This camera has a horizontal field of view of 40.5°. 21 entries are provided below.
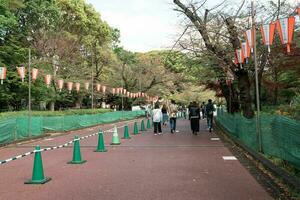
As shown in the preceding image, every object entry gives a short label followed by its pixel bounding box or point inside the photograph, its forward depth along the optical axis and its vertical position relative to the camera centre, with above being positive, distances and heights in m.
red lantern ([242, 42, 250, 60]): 13.80 +2.23
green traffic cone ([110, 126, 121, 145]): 16.17 -0.96
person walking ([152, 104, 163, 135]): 21.48 -0.13
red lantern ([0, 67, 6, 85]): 20.86 +2.38
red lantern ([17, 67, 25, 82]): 22.19 +2.53
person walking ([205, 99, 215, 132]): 23.02 +0.22
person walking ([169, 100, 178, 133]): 22.42 -0.15
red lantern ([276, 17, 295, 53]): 10.67 +2.27
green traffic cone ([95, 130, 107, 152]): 13.69 -1.01
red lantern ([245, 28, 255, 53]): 12.68 +2.45
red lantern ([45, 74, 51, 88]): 26.36 +2.52
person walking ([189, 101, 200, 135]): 20.84 -0.05
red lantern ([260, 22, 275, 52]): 11.59 +2.32
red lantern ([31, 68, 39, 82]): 22.98 +2.50
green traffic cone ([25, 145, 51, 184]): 8.09 -1.07
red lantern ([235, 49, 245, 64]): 15.06 +2.24
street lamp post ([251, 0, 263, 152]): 11.88 -0.45
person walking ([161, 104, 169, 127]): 25.16 +0.12
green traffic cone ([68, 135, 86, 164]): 10.82 -1.09
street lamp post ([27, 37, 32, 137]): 20.52 -0.40
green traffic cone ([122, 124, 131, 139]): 19.20 -0.86
